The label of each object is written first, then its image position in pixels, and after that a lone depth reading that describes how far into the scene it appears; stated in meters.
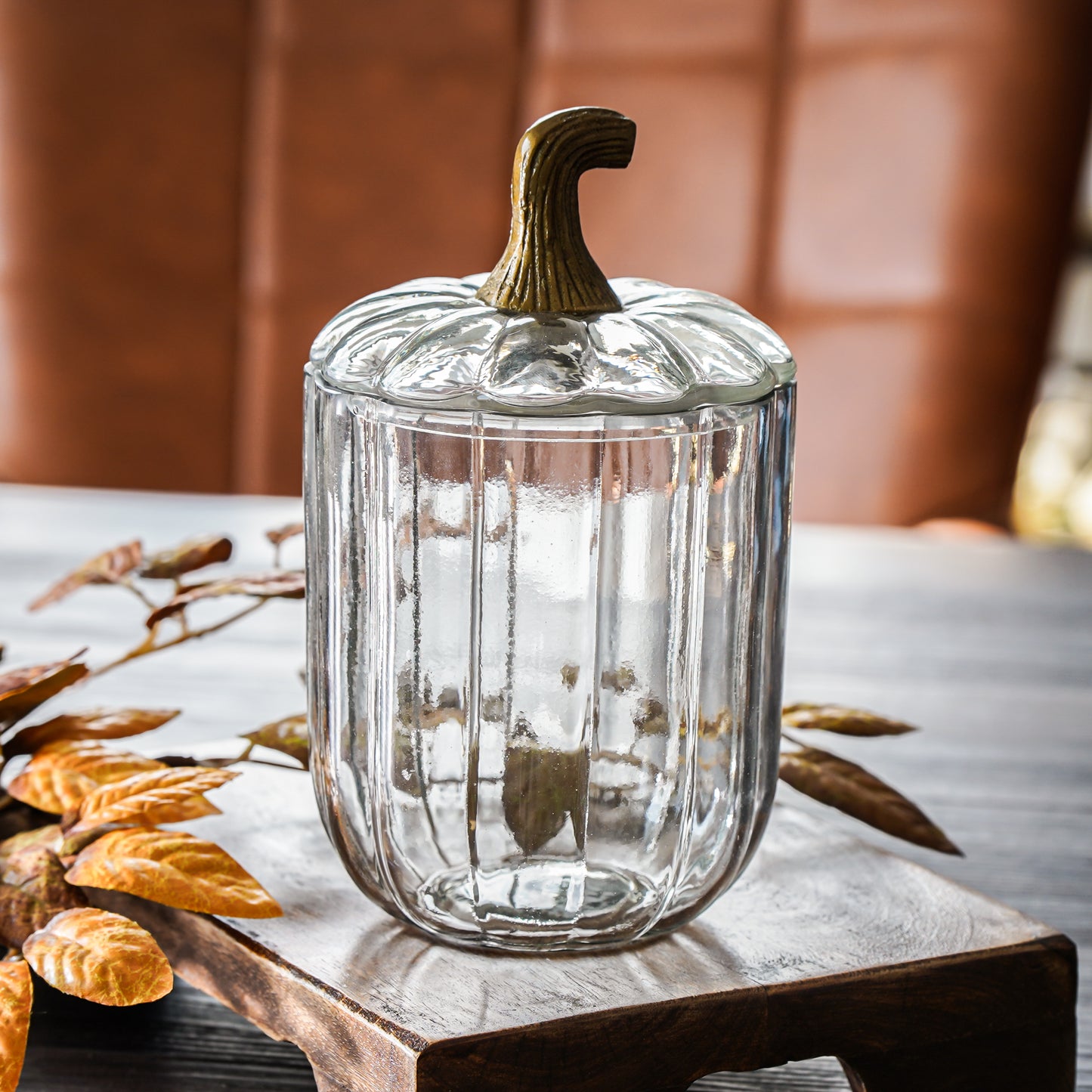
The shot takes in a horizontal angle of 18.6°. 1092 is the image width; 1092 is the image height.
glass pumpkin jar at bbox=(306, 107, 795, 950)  0.94
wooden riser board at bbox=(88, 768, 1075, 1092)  0.93
